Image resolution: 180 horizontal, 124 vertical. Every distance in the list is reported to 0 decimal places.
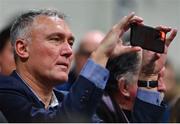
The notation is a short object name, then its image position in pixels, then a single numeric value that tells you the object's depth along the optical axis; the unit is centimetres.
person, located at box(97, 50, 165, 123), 648
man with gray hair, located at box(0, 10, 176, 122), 505
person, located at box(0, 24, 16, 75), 752
